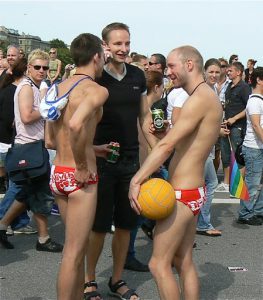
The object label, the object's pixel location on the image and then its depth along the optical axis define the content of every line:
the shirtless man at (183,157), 3.71
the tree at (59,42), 85.94
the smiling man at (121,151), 4.66
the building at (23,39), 149.62
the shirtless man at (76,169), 3.86
